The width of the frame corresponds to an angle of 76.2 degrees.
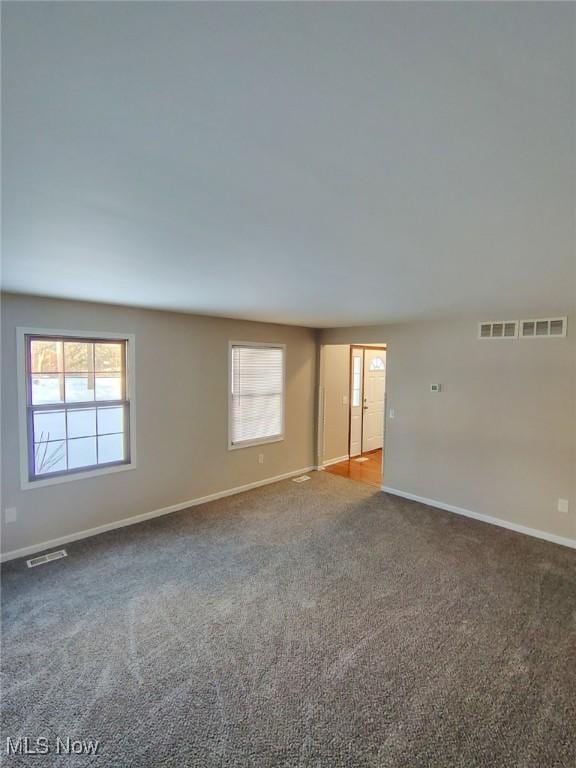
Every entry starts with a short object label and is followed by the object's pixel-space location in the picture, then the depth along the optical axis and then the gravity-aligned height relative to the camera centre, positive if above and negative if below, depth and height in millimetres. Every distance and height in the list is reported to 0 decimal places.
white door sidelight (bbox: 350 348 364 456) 7172 -694
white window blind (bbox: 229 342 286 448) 5164 -399
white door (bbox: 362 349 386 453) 7531 -630
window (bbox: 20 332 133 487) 3529 -423
